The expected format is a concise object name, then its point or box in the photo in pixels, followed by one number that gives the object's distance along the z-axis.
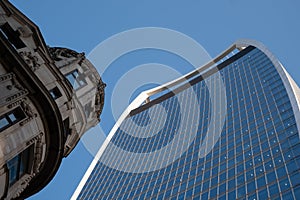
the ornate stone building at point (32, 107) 18.39
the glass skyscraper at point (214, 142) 52.25
